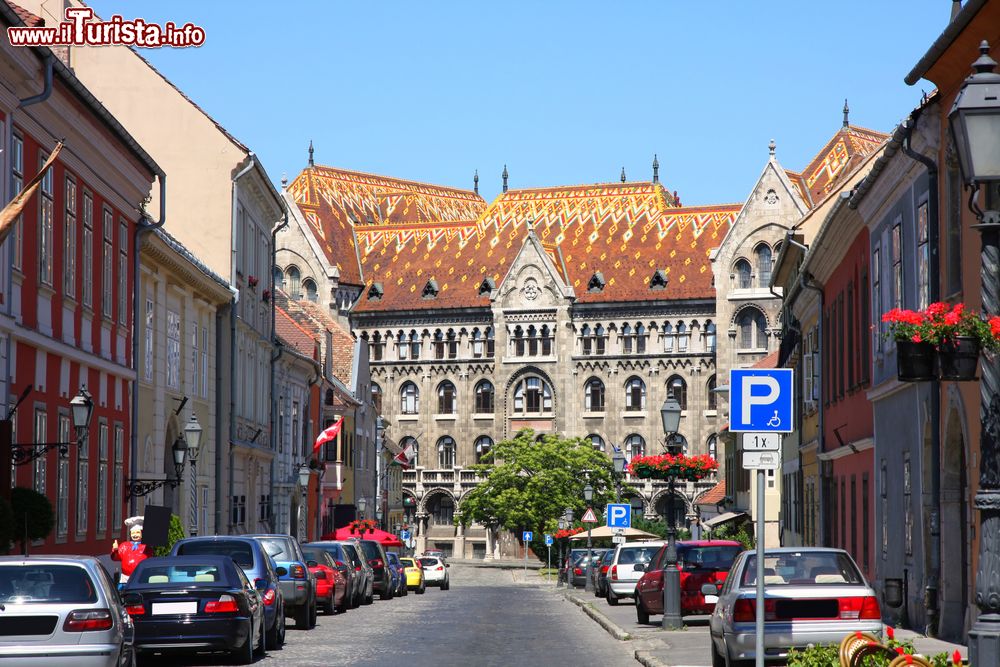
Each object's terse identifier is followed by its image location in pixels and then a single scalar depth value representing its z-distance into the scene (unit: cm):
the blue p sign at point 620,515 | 4706
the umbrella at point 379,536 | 6147
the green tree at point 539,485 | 10219
